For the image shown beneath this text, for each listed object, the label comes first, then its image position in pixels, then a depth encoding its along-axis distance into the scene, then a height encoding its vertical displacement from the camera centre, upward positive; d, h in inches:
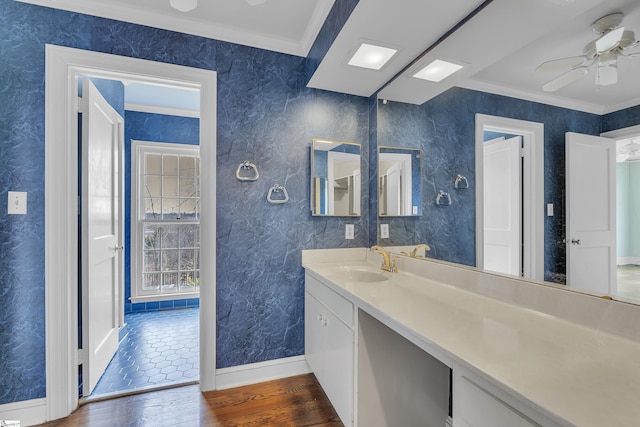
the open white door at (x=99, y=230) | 76.2 -4.9
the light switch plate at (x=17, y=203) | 65.5 +2.5
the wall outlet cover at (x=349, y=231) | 93.7 -5.7
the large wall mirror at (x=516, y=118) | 36.0 +14.8
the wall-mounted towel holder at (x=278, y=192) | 84.9 +6.0
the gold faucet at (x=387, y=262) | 77.5 -13.2
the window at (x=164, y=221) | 146.7 -3.9
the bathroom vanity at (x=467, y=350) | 26.0 -15.4
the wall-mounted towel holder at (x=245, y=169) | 81.7 +12.0
